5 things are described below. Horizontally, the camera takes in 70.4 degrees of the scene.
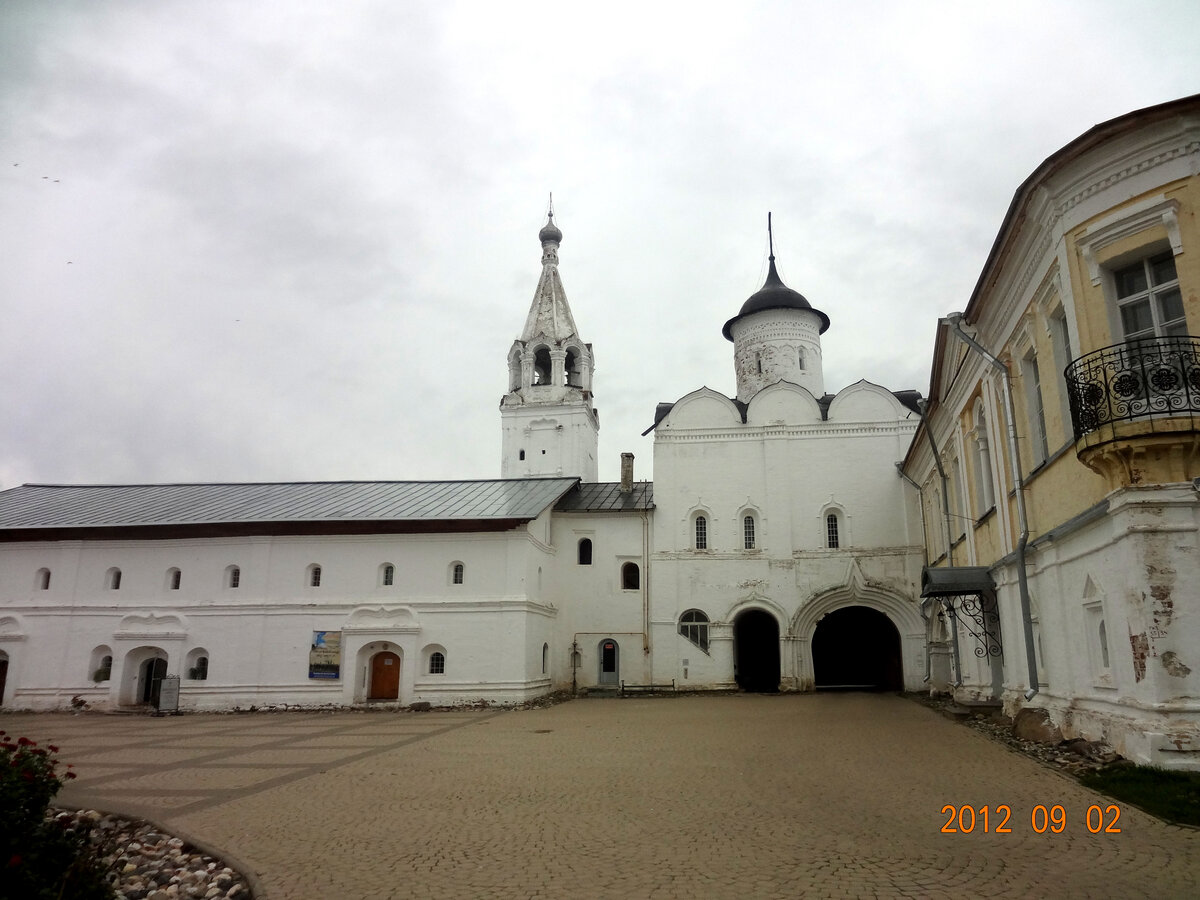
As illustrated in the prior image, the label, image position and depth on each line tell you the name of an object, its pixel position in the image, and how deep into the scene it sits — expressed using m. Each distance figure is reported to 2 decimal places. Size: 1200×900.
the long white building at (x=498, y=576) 23.88
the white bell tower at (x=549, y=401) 39.81
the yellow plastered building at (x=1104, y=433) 8.82
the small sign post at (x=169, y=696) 22.95
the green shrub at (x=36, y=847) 4.73
